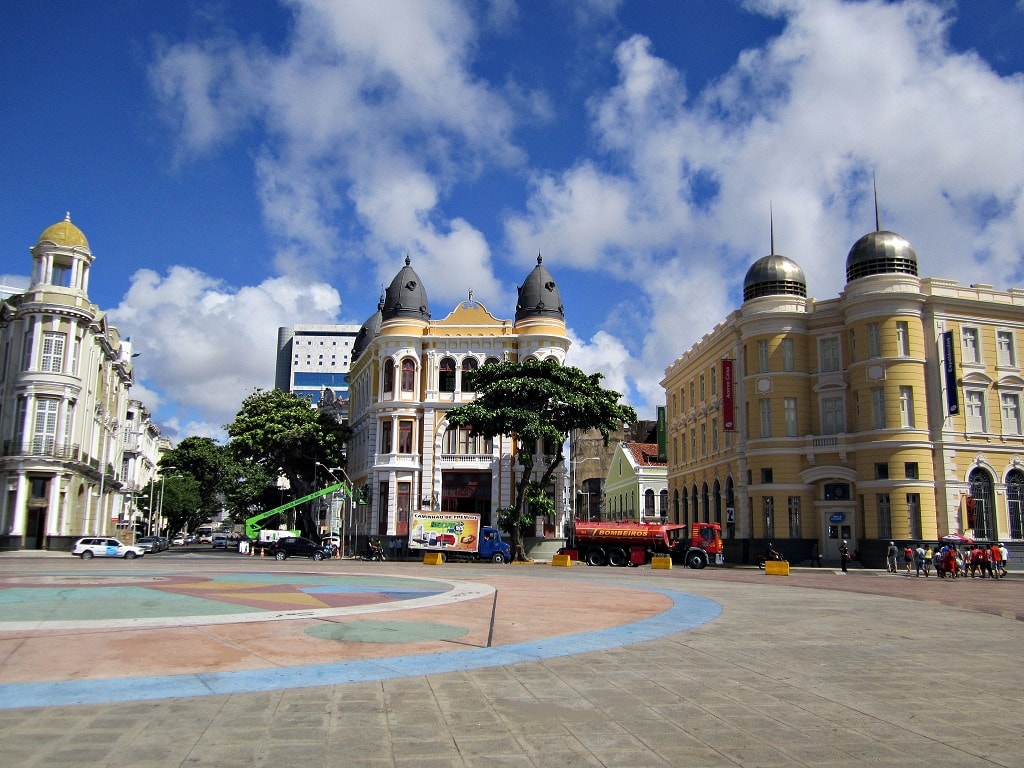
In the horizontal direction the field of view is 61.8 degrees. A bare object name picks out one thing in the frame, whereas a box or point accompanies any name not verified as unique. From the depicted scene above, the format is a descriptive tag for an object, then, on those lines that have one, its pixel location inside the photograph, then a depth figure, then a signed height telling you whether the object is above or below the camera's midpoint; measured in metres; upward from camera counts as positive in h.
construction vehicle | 63.81 -0.25
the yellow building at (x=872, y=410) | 45.91 +6.81
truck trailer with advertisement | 51.16 -0.58
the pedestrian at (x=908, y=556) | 40.91 -1.10
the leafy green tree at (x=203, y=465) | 85.88 +6.10
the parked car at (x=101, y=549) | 49.72 -1.46
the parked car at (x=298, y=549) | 55.69 -1.45
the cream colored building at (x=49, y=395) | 55.97 +8.56
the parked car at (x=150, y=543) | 70.79 -1.53
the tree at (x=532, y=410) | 50.34 +7.05
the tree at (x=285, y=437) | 65.50 +6.88
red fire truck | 46.97 -0.73
